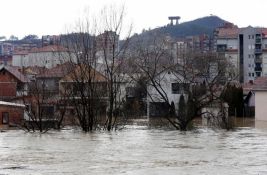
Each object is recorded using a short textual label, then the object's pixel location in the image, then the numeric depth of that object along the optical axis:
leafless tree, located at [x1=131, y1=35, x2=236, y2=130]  37.55
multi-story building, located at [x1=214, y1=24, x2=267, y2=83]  116.12
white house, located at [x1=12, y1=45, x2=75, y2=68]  123.38
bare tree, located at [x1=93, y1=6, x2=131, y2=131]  34.81
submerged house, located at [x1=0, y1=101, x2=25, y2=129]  49.95
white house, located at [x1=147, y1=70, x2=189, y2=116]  41.35
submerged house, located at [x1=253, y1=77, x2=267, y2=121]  59.09
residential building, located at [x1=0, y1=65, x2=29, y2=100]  61.05
